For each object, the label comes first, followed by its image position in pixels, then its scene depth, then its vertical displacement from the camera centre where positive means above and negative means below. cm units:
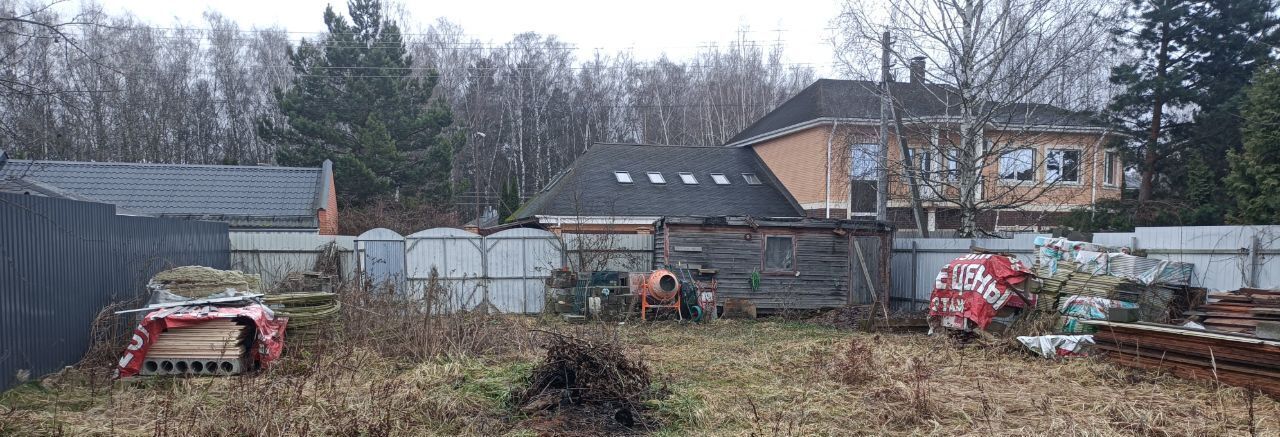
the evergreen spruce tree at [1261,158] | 1384 +80
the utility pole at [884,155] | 1551 +97
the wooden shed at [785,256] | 1505 -111
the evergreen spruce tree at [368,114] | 2472 +307
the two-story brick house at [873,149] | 1631 +137
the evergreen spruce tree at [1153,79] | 1731 +282
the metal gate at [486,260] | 1555 -119
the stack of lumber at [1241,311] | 795 -122
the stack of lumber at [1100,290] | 976 -119
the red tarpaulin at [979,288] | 1051 -124
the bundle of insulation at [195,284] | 851 -92
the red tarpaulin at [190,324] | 734 -122
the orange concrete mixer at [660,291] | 1354 -158
